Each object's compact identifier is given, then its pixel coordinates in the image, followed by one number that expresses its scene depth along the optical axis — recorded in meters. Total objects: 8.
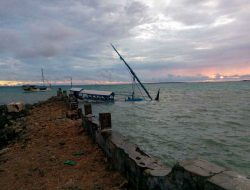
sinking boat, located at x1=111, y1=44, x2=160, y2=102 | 33.44
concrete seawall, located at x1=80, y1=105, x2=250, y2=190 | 2.36
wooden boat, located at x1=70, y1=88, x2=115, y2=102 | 33.89
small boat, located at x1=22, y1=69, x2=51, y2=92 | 92.72
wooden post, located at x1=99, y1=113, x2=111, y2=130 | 5.83
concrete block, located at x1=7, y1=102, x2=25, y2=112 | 18.26
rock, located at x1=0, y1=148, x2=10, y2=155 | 7.20
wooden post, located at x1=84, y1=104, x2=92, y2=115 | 8.85
